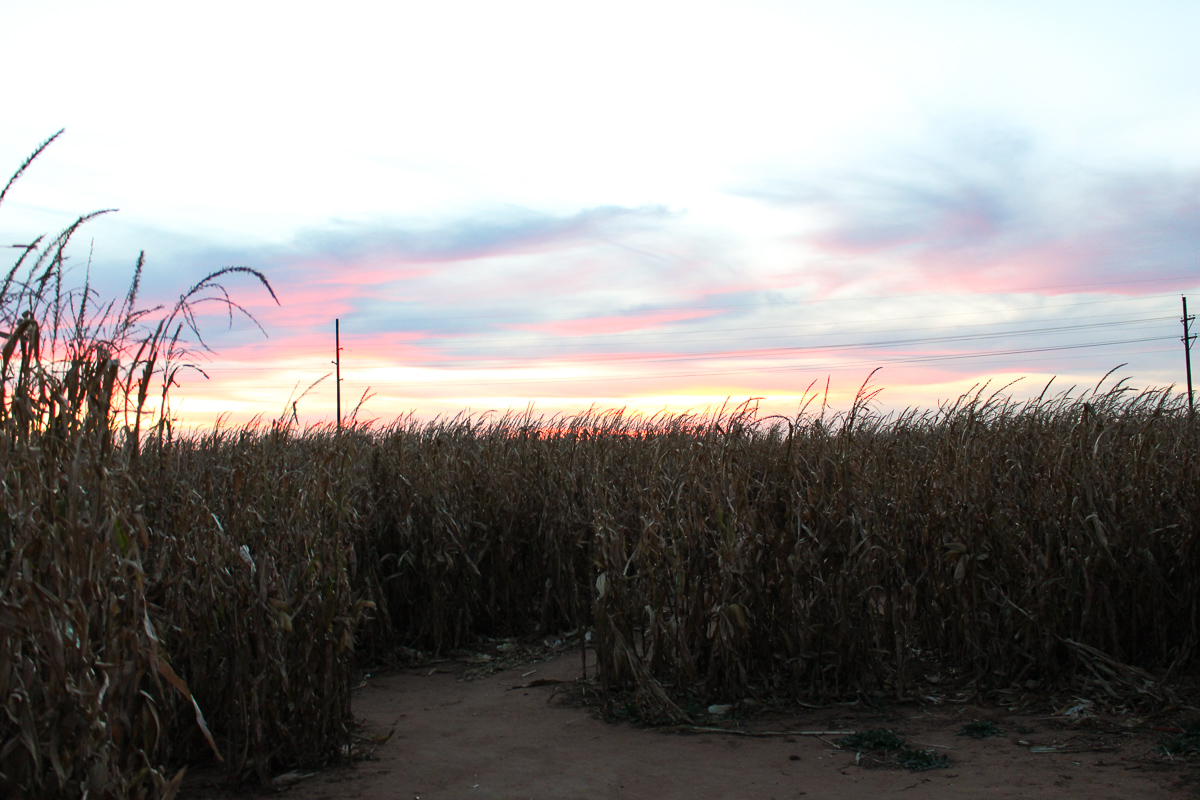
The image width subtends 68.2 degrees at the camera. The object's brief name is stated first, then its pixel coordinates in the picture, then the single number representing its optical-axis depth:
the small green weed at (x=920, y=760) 4.70
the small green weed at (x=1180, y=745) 4.72
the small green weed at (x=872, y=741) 4.96
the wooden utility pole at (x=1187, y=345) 38.12
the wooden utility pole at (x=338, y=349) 37.82
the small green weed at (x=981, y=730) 5.18
